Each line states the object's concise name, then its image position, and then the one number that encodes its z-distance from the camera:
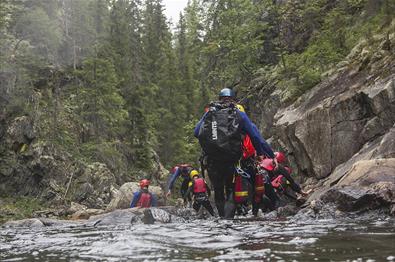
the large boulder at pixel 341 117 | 12.20
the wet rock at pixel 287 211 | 9.47
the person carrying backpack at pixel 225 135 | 8.01
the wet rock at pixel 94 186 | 30.77
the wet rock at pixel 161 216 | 10.91
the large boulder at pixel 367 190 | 7.31
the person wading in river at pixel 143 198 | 16.05
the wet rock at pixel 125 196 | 25.85
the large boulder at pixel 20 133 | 32.44
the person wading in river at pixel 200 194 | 13.30
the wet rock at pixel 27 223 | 11.88
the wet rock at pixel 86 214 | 19.77
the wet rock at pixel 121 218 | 10.41
